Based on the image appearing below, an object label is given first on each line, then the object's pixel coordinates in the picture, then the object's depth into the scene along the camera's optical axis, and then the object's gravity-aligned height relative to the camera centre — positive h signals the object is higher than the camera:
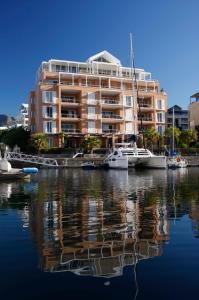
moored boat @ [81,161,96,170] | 44.42 -2.99
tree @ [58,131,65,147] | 52.83 +3.08
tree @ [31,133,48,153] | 49.91 +1.91
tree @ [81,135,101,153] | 50.89 +1.55
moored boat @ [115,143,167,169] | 40.53 -1.52
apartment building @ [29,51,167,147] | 54.94 +12.09
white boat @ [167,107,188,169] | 45.05 -2.54
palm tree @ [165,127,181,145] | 54.94 +3.52
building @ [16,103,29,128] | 90.28 +14.36
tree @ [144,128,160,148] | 54.80 +3.10
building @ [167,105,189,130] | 88.39 +12.16
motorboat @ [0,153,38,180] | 25.53 -2.35
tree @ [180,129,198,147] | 55.40 +2.81
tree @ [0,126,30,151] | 57.82 +3.29
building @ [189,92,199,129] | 64.28 +10.20
